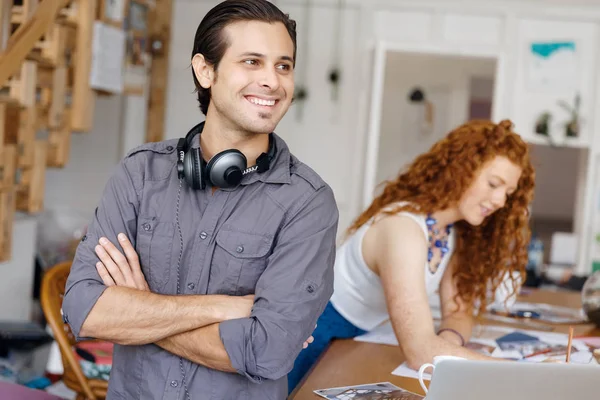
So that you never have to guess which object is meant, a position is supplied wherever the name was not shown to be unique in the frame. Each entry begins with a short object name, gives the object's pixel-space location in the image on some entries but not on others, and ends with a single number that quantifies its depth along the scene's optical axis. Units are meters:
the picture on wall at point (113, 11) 3.95
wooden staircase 3.14
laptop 1.19
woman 2.13
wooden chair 2.35
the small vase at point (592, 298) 2.57
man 1.52
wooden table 1.77
